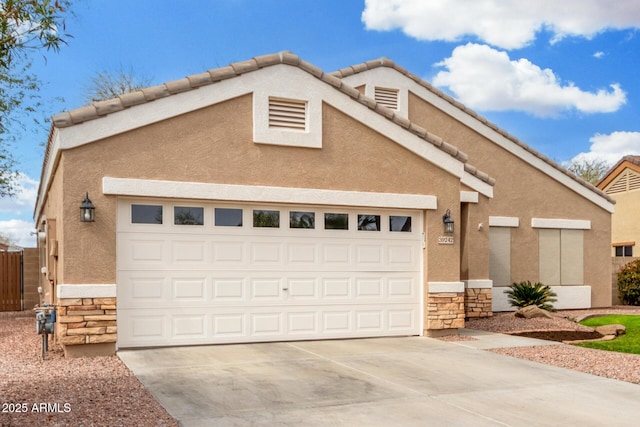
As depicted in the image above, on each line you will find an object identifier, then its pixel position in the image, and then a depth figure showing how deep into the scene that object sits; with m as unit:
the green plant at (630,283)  20.80
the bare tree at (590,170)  39.12
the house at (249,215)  9.81
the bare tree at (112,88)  31.23
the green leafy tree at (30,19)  6.32
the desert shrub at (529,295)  17.16
